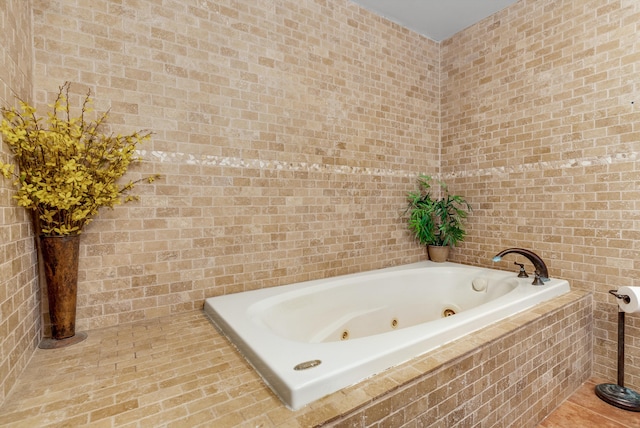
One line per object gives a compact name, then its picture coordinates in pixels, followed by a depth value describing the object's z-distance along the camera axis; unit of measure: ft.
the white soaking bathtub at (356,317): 3.82
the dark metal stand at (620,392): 6.43
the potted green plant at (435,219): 10.23
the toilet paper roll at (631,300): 6.18
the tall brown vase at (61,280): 5.00
